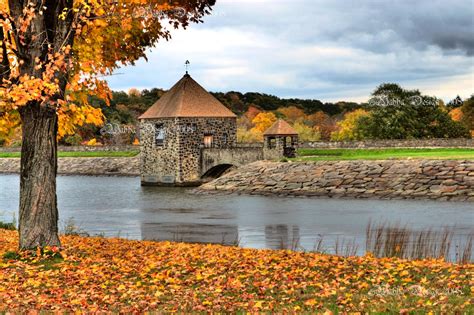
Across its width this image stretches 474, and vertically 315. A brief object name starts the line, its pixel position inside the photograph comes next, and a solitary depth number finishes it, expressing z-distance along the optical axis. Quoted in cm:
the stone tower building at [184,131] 5644
